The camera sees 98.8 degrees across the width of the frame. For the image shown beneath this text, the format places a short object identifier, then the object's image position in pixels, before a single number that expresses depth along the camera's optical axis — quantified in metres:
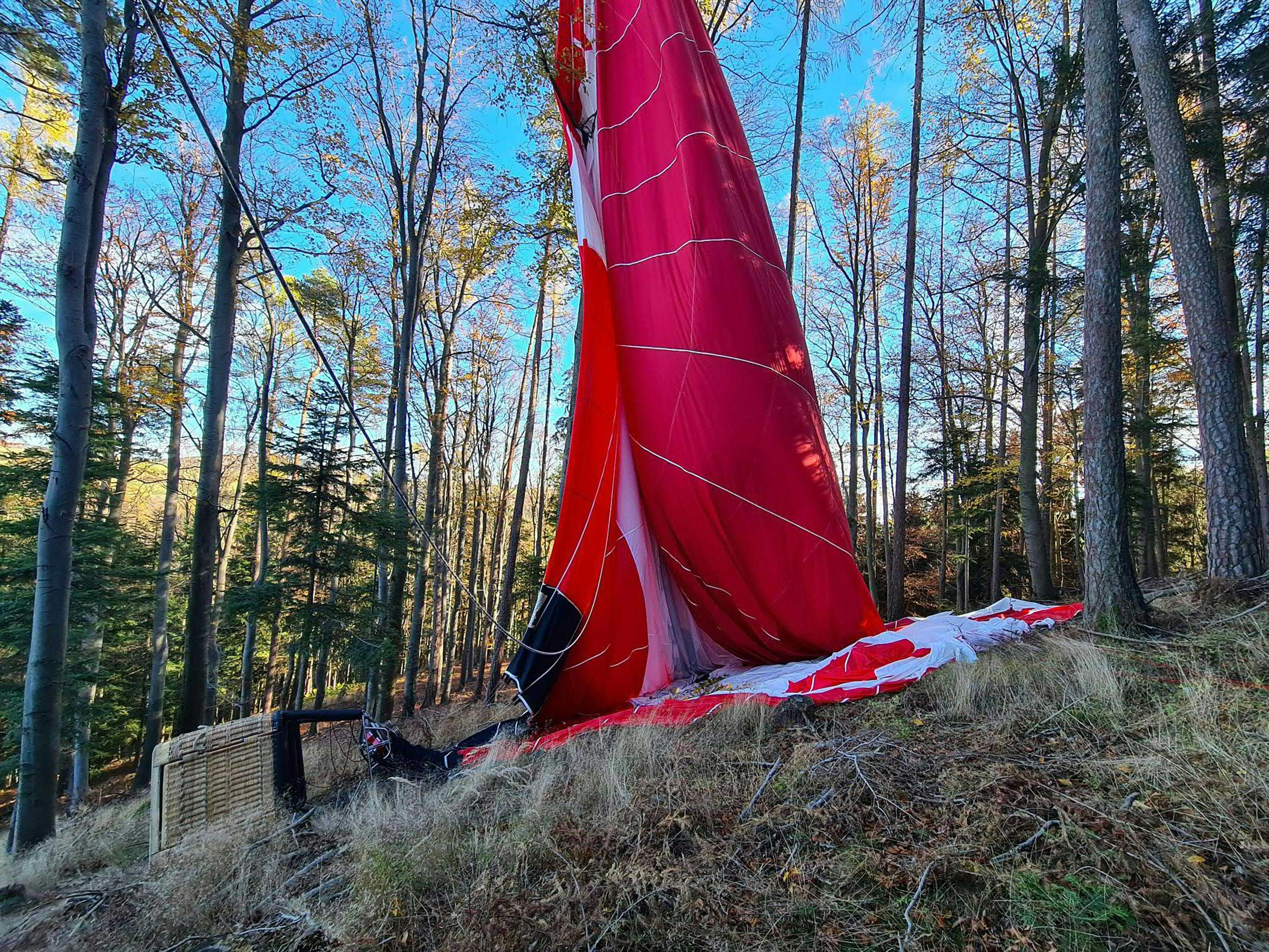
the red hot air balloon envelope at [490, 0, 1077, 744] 4.63
